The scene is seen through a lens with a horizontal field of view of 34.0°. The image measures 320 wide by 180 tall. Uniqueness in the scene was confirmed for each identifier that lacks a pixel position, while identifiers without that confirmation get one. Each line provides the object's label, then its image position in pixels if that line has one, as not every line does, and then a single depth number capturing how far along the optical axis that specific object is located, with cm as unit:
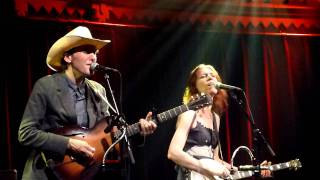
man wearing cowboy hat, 441
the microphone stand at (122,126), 424
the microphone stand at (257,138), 478
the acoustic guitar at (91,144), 444
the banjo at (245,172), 538
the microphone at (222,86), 481
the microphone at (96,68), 436
